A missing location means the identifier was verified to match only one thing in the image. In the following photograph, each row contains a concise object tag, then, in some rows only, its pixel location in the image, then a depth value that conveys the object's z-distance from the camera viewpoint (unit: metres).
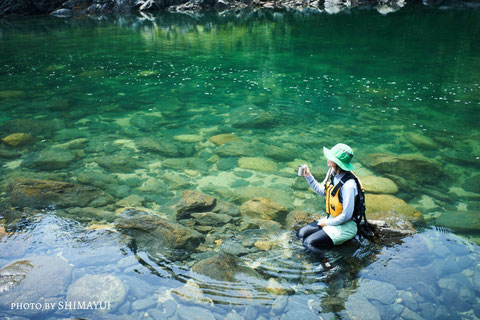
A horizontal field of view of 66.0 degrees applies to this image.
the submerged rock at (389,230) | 6.89
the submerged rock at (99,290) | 5.54
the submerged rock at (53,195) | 8.53
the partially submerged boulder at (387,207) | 7.93
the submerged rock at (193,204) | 8.24
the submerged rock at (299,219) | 7.67
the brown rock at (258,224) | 7.69
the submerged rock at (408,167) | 9.91
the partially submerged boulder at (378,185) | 9.30
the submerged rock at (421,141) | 11.90
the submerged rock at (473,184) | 9.40
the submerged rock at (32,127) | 13.39
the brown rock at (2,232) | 7.18
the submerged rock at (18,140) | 12.34
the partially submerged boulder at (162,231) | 6.84
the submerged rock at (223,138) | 12.52
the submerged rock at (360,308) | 5.34
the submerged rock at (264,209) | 8.23
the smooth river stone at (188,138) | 12.81
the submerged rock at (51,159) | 10.84
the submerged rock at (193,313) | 5.30
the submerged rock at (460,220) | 7.66
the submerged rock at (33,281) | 5.48
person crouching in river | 5.94
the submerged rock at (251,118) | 14.05
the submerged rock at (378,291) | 5.65
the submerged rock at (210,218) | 7.79
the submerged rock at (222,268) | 5.99
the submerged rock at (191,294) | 5.57
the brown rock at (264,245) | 6.88
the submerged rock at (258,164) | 10.89
